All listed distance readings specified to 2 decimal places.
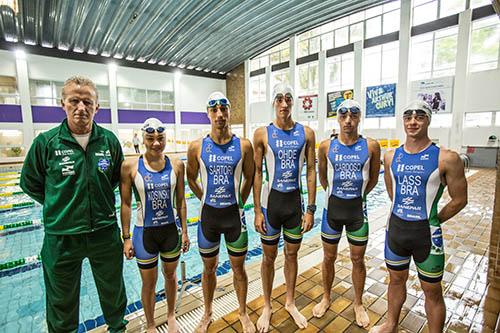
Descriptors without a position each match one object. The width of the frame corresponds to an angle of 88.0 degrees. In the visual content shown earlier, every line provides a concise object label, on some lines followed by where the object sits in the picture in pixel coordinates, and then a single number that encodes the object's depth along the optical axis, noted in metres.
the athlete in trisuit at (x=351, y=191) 2.26
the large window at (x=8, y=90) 14.58
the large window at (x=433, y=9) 12.85
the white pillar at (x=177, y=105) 20.53
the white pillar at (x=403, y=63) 13.71
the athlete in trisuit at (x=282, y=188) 2.27
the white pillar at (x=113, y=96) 17.64
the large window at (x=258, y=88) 21.61
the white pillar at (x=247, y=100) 21.91
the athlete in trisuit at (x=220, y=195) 2.14
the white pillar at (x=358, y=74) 15.78
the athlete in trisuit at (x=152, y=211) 2.02
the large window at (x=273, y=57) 19.82
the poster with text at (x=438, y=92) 13.19
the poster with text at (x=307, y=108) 18.08
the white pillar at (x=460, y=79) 12.38
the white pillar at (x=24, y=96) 14.77
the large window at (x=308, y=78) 18.36
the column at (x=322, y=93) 17.48
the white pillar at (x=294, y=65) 18.59
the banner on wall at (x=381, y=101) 14.67
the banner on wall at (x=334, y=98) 16.31
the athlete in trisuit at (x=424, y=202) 1.79
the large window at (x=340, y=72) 16.67
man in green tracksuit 1.80
